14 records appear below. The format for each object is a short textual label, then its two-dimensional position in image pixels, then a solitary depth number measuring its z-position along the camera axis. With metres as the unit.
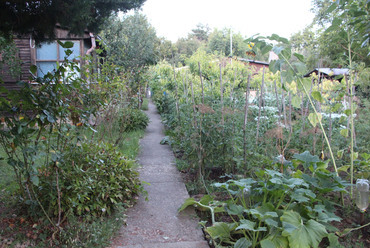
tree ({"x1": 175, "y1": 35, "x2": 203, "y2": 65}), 47.75
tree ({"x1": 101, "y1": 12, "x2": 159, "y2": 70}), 13.02
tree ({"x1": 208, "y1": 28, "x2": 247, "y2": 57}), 34.12
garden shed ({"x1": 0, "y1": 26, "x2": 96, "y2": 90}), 10.27
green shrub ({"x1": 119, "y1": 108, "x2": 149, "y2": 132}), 8.85
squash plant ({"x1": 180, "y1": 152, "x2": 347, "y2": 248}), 2.47
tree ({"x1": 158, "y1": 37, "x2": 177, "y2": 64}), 27.55
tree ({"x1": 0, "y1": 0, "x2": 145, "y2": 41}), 2.65
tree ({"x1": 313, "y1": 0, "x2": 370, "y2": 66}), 3.02
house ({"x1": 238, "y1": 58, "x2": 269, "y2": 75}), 24.48
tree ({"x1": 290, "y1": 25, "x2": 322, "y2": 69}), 29.67
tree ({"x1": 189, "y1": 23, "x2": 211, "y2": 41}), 66.56
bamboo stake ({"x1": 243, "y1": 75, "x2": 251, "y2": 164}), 4.07
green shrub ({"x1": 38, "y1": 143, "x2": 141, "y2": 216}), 3.05
